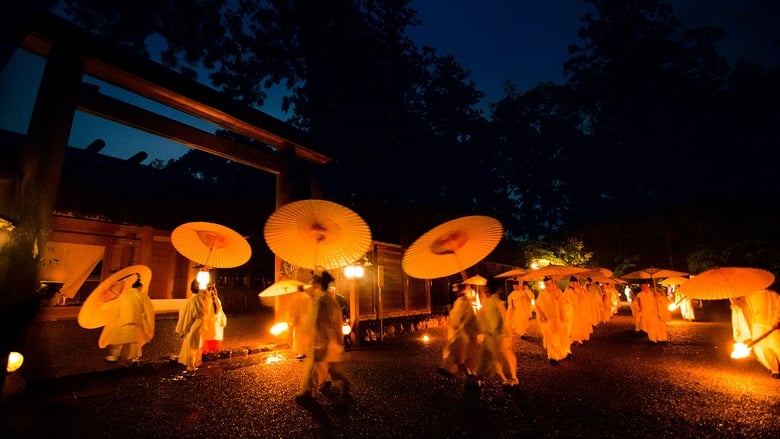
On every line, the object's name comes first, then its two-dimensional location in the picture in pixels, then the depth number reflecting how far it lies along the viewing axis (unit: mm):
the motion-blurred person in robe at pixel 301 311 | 5609
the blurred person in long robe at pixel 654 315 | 10953
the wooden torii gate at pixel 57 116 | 5211
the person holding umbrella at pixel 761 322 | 6344
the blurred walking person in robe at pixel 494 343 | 5801
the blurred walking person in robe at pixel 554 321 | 8195
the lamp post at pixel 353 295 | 10695
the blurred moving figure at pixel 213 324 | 7743
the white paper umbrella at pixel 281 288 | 7961
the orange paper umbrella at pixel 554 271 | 9406
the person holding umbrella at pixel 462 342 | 5992
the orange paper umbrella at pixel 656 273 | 13252
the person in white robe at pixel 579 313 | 10641
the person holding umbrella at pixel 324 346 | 5344
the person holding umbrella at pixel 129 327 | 7344
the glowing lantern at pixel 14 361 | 5133
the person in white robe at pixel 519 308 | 12375
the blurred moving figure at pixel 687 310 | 16578
